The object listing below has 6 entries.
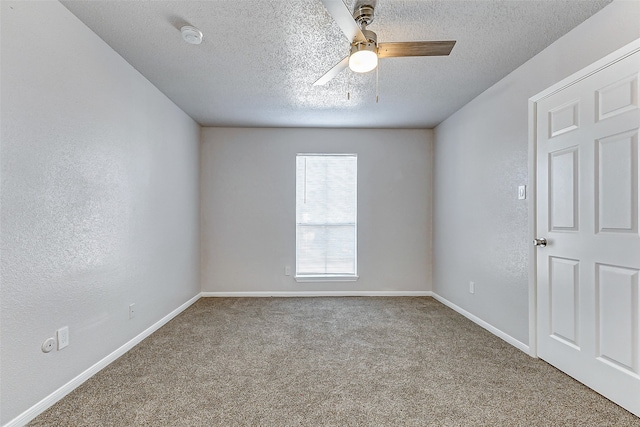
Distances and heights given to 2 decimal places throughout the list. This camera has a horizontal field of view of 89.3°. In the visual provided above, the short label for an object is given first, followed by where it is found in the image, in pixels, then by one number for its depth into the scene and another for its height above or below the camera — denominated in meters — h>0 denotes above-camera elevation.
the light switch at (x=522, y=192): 2.63 +0.17
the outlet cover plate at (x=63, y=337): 1.90 -0.74
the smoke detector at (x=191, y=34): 2.12 +1.20
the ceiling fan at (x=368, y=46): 1.72 +0.96
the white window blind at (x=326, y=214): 4.58 -0.01
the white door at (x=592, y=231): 1.79 -0.11
